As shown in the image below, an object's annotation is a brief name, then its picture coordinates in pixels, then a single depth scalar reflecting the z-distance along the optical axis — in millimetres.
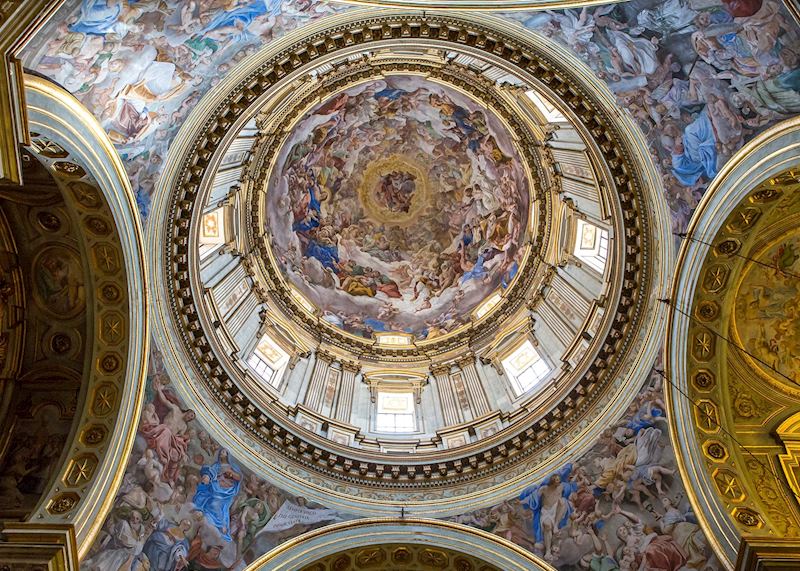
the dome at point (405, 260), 16375
